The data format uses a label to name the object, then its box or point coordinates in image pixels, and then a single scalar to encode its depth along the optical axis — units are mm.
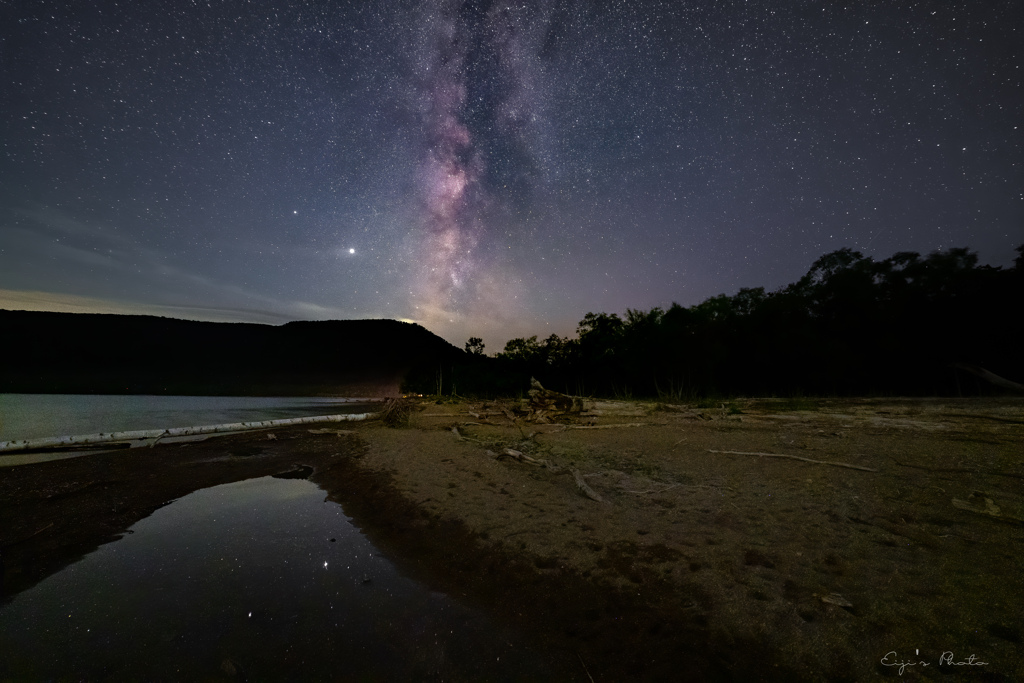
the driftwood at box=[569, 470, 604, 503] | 5329
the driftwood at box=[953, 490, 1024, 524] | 3703
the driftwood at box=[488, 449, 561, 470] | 7176
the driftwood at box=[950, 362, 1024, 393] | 17664
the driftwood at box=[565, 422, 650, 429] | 12258
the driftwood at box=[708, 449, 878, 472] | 5566
